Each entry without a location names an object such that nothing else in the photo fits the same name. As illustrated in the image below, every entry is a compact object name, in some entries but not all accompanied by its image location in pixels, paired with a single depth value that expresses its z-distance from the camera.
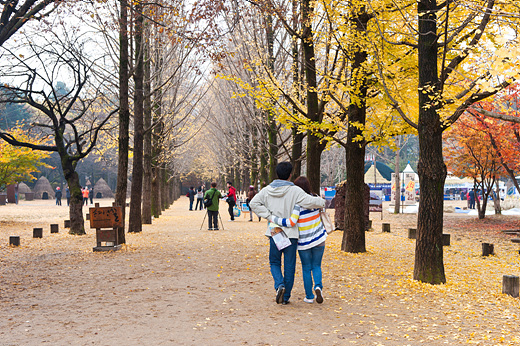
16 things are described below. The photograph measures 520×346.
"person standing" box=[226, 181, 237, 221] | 21.66
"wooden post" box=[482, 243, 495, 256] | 11.21
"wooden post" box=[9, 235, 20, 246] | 12.77
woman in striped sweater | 5.94
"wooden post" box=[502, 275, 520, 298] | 6.82
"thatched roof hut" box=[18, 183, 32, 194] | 55.06
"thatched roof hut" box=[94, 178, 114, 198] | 61.56
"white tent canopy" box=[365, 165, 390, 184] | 42.25
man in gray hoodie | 5.96
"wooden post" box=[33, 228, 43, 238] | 14.90
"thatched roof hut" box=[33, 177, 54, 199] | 57.72
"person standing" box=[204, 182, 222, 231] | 17.48
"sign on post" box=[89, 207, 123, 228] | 11.33
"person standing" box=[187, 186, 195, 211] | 35.22
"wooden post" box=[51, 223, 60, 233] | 16.33
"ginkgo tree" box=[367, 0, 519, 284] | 7.38
